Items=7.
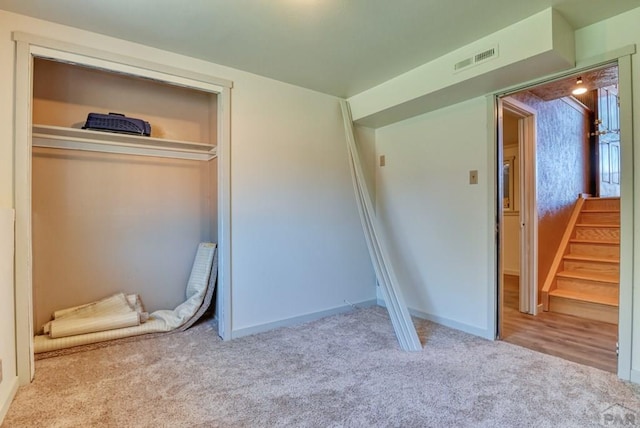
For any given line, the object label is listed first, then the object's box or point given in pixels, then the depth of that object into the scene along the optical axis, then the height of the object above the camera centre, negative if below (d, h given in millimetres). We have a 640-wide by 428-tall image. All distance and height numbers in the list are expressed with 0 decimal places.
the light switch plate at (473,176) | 3075 +327
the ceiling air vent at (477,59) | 2455 +1143
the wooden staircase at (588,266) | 3648 -645
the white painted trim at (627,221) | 2160 -58
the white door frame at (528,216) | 3791 -39
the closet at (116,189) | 2965 +246
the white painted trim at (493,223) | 2932 -88
